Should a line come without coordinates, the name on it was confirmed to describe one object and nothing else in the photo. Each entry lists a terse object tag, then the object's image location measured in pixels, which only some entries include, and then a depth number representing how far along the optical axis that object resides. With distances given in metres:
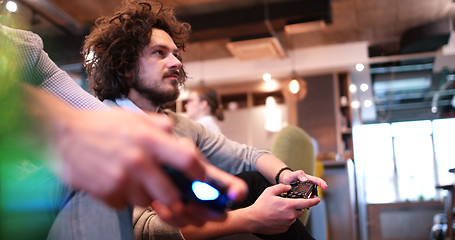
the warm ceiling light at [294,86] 6.72
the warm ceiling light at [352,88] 7.54
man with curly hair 1.47
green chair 1.65
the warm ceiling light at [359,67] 7.03
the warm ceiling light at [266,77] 7.50
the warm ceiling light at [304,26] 5.45
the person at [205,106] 4.73
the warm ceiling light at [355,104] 8.41
